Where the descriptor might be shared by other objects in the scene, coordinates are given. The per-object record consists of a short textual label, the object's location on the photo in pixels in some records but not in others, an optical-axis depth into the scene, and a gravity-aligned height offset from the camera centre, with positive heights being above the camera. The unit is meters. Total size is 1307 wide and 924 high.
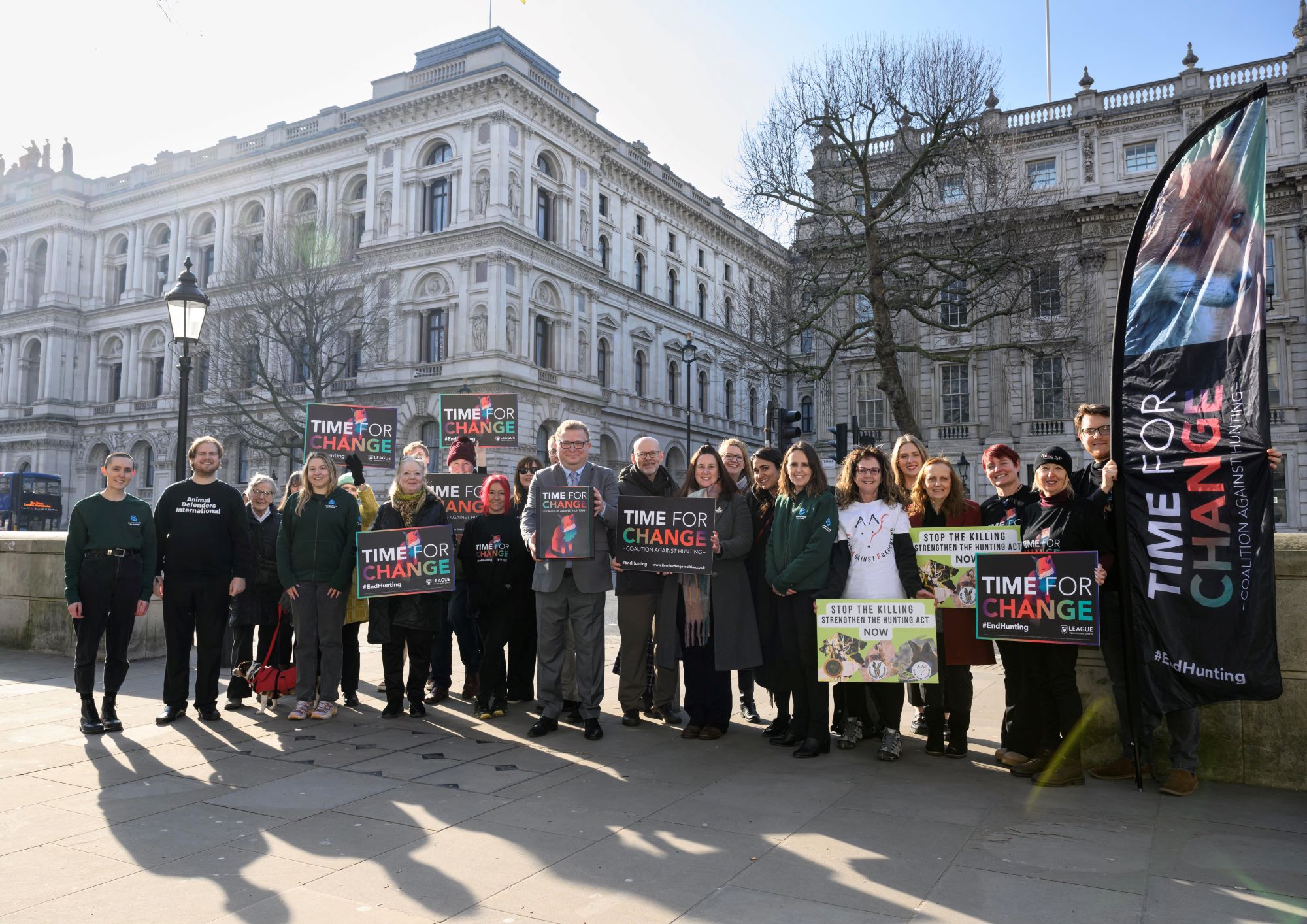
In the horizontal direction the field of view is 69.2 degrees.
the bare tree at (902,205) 21.33 +8.25
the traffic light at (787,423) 17.50 +2.22
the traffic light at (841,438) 18.48 +2.03
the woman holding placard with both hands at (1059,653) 5.95 -0.70
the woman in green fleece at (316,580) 7.82 -0.34
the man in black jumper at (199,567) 7.70 -0.25
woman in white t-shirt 6.50 -0.04
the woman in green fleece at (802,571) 6.62 -0.21
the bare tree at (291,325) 35.00 +8.42
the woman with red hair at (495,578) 7.85 -0.32
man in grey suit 7.33 -0.43
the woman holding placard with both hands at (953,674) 6.59 -0.93
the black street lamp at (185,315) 12.34 +2.88
